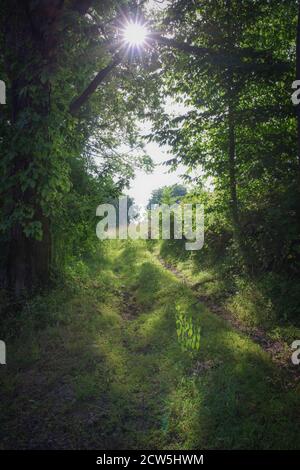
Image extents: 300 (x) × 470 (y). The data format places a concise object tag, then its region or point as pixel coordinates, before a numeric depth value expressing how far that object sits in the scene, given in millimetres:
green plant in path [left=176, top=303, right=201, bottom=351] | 6715
